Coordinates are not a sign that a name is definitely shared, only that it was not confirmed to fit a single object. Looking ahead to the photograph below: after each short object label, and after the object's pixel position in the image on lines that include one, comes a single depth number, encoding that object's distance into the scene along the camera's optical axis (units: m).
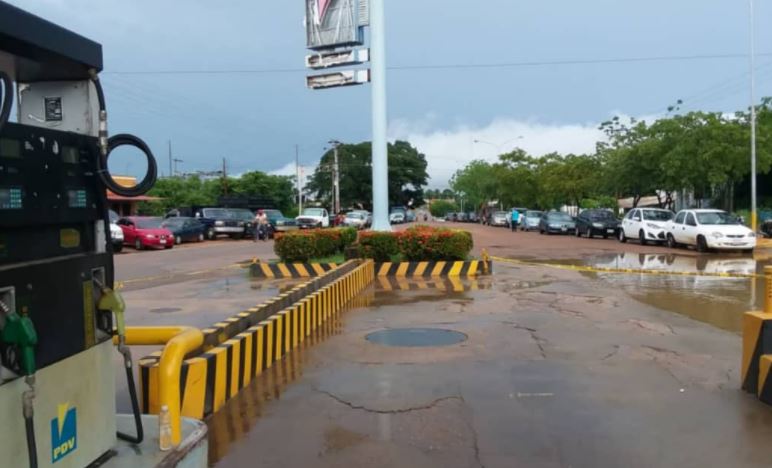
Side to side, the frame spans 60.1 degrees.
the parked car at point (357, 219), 47.34
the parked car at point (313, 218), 40.70
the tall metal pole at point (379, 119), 20.39
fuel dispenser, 2.32
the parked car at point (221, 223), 36.06
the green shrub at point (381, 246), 16.72
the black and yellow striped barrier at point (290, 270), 16.19
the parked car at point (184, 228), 31.72
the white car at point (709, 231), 21.75
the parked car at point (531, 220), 47.34
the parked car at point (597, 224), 33.66
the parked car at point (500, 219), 63.47
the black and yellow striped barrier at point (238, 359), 4.89
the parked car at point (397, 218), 69.15
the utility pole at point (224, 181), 67.62
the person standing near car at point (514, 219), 48.56
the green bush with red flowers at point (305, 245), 16.95
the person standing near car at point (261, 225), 35.08
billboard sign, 21.91
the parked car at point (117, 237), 26.83
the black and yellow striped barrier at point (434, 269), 15.95
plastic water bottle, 3.01
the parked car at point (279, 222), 39.84
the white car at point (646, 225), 26.64
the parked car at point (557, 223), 39.59
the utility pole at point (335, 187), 72.88
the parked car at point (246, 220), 36.97
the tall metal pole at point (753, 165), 25.38
